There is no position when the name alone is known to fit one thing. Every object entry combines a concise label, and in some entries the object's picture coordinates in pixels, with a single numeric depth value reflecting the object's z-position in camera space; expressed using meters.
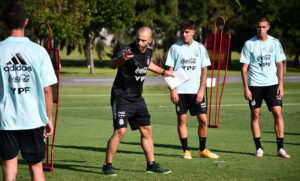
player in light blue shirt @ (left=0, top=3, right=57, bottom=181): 8.96
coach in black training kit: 13.84
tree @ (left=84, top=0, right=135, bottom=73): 75.75
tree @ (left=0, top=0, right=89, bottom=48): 65.19
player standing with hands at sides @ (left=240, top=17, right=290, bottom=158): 17.02
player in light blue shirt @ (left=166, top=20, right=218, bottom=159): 16.59
